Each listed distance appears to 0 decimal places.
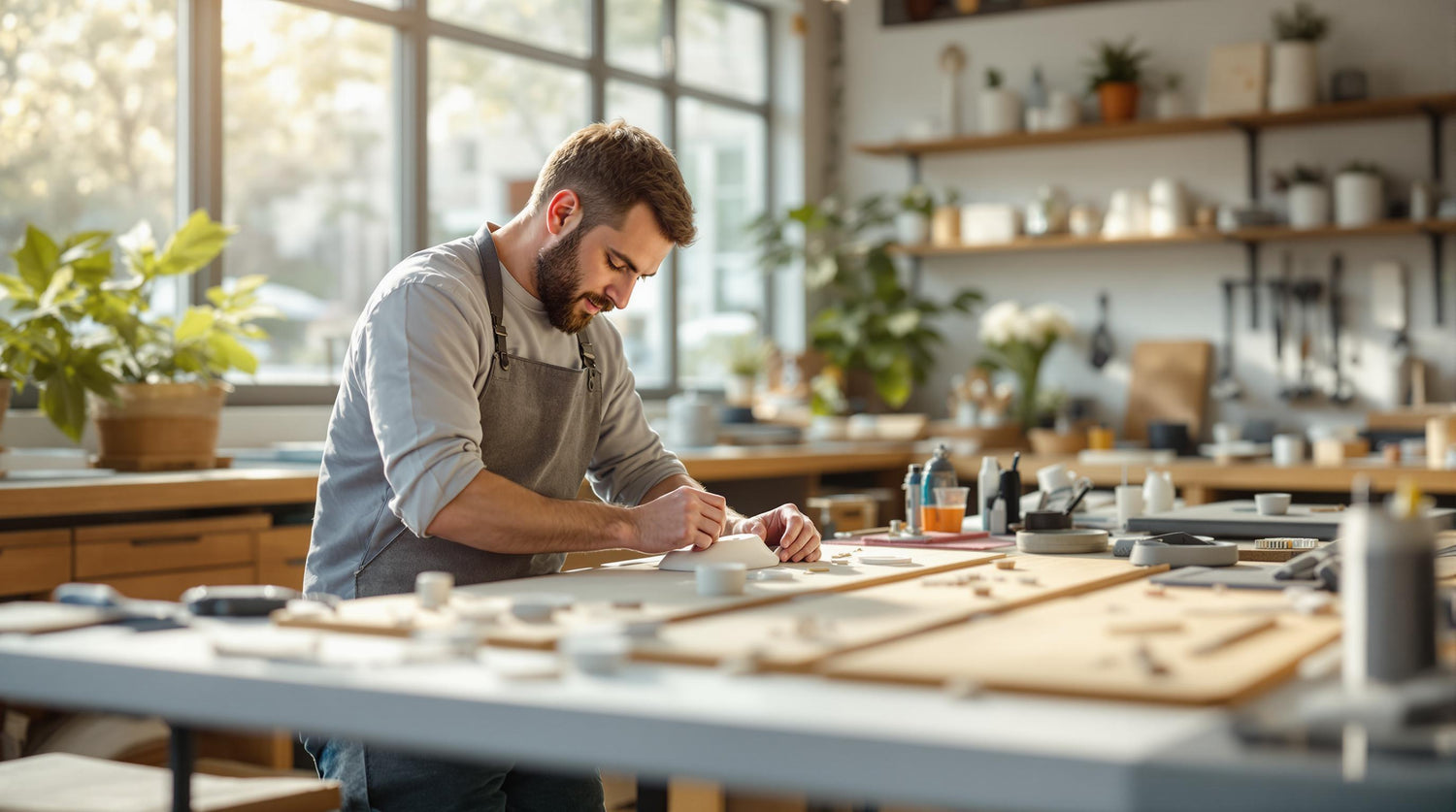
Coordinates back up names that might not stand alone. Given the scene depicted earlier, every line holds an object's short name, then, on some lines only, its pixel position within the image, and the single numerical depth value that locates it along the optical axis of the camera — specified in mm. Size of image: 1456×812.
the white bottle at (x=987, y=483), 2658
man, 1829
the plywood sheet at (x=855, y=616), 1242
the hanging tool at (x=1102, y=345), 5812
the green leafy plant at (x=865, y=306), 5852
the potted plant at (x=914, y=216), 5914
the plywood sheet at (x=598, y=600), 1401
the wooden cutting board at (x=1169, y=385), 5586
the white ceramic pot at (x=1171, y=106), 5535
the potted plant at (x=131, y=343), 2961
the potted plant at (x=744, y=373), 5820
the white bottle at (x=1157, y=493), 2779
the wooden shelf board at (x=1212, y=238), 5105
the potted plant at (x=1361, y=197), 5133
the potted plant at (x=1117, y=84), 5559
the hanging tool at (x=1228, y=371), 5555
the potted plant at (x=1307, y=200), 5234
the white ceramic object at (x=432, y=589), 1523
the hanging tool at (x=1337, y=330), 5363
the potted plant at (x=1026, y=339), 5547
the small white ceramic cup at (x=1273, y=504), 2578
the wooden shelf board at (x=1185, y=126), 5098
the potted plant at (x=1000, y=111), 5832
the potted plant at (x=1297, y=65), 5207
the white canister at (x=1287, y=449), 4680
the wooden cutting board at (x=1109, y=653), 1087
